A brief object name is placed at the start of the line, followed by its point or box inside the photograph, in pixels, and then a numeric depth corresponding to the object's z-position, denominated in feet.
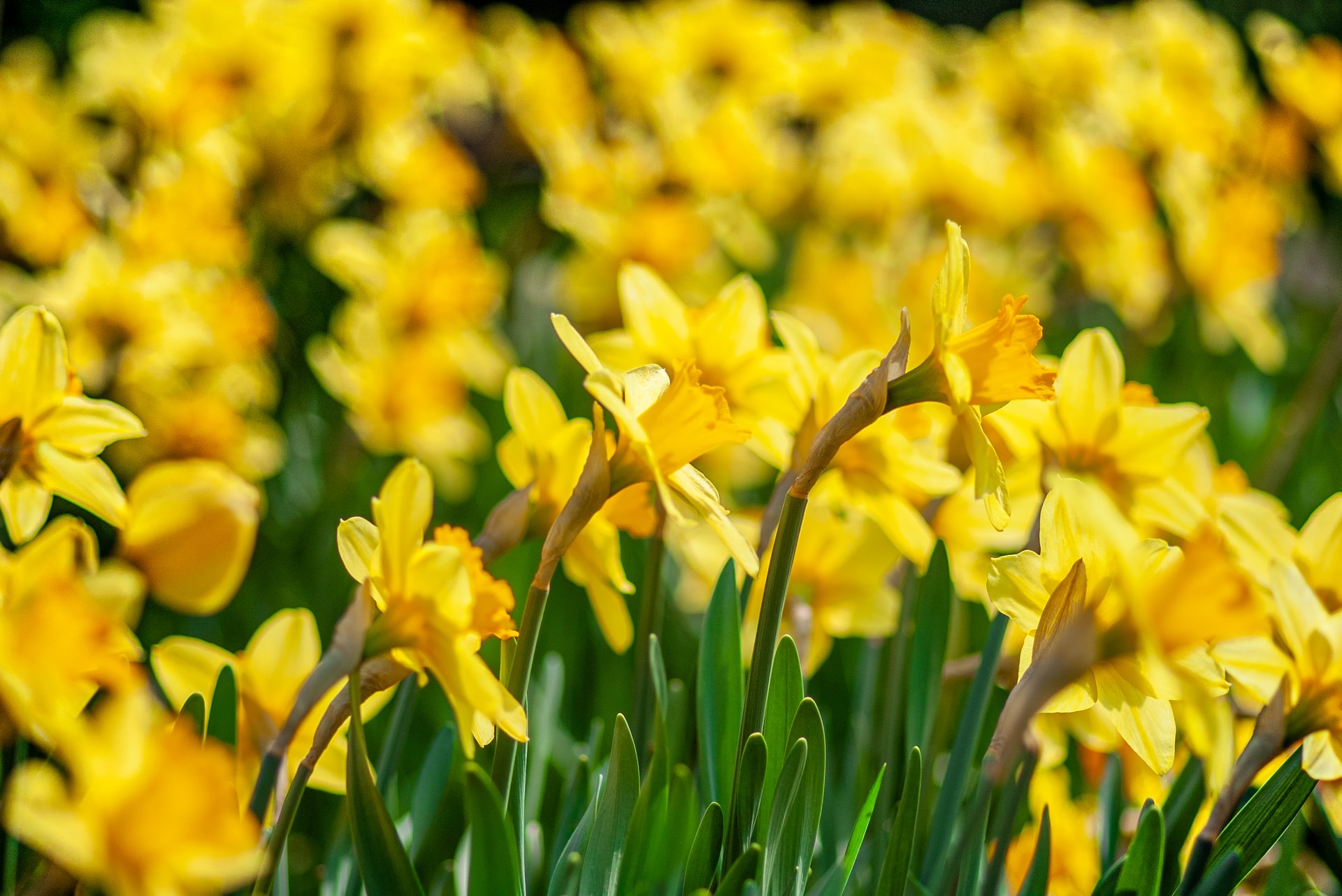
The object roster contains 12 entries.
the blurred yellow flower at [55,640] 7.16
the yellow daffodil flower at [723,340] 7.71
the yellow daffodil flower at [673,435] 7.30
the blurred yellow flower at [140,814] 7.05
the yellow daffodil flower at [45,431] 7.45
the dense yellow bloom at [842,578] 7.83
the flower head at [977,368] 7.34
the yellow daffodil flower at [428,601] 7.22
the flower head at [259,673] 7.53
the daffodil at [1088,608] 7.31
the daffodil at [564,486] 7.53
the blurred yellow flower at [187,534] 7.71
